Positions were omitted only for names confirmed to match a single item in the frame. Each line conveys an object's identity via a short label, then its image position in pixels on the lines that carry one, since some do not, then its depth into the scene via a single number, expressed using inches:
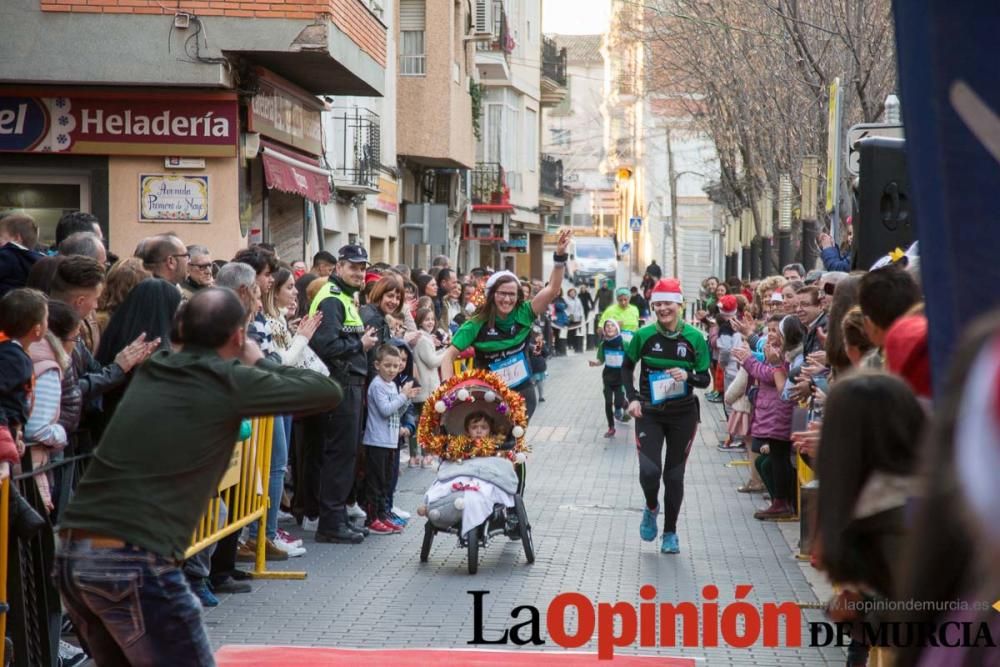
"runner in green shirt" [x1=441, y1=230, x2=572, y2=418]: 478.9
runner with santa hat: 469.1
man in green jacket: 206.1
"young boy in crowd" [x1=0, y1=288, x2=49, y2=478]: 297.6
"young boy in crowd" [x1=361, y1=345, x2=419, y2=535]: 500.1
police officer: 474.6
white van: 2497.5
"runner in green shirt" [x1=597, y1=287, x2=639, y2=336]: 943.7
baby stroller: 430.0
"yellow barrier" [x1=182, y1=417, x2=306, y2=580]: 361.7
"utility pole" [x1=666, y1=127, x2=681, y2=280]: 2532.0
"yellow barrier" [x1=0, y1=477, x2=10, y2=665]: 274.1
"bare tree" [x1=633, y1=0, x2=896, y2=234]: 895.1
